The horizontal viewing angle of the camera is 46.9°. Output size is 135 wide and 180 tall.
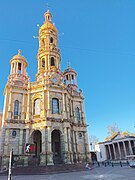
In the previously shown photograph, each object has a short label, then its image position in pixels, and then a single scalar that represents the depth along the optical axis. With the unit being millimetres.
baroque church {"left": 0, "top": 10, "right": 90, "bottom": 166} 26109
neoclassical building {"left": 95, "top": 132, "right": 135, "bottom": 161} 47978
